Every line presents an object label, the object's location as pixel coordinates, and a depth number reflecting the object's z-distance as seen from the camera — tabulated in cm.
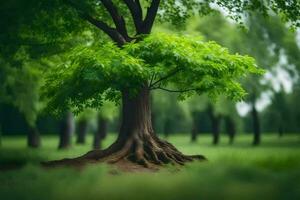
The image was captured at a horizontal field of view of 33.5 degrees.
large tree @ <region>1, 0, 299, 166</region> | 1562
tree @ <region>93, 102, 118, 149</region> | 3497
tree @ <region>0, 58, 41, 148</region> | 3055
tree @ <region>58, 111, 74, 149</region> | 3578
